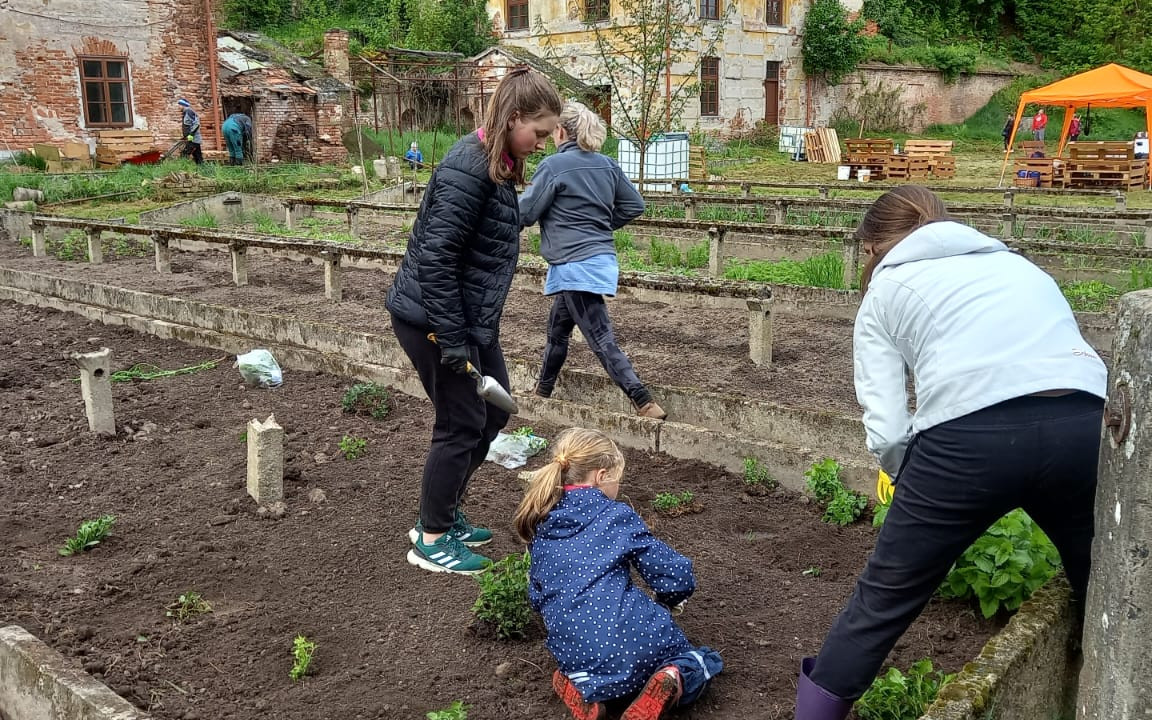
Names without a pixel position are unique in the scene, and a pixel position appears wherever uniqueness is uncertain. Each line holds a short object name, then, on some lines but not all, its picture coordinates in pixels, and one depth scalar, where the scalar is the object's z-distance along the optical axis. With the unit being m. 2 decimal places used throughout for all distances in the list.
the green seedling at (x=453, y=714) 2.97
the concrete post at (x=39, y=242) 12.90
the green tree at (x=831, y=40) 35.97
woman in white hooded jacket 2.43
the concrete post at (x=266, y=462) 4.54
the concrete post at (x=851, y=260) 9.27
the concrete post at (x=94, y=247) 12.05
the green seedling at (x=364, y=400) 5.97
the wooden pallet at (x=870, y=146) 26.11
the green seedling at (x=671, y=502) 4.55
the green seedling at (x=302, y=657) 3.30
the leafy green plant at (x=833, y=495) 4.35
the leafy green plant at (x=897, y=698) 2.93
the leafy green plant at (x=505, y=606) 3.48
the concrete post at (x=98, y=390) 5.41
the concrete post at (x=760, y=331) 7.04
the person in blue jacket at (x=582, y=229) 5.59
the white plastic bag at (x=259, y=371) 6.53
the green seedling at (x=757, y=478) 4.74
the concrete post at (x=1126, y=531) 2.07
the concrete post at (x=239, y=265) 10.64
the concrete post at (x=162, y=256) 11.45
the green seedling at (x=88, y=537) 4.25
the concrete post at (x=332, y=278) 9.72
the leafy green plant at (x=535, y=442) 5.29
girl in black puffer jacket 3.54
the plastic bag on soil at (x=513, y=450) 5.18
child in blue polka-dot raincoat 2.91
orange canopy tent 21.14
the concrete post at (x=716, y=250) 10.23
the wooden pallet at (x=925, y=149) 25.78
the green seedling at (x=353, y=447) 5.34
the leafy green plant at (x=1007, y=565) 3.38
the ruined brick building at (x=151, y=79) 23.27
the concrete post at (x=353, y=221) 14.45
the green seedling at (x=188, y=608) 3.69
